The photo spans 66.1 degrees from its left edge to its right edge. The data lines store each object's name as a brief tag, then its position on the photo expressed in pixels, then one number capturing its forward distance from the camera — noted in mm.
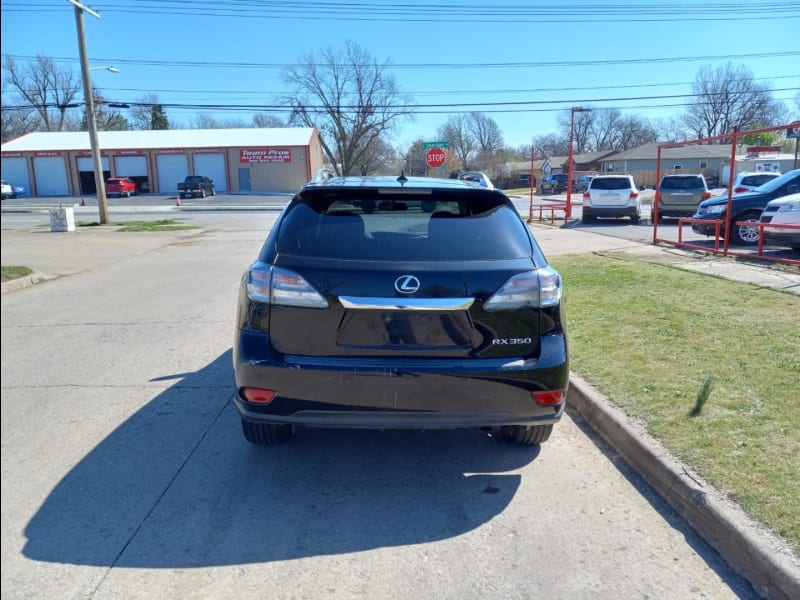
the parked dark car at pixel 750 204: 13516
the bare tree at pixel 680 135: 82888
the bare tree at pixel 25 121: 61844
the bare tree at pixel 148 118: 90688
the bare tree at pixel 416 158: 65875
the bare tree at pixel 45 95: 63450
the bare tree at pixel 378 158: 76500
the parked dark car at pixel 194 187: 49969
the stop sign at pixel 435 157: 23516
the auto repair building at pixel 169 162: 56688
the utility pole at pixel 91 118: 24000
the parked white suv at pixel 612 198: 23266
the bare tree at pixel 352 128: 72250
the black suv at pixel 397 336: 3299
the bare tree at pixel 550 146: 115938
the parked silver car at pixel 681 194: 21906
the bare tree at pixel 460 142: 104875
